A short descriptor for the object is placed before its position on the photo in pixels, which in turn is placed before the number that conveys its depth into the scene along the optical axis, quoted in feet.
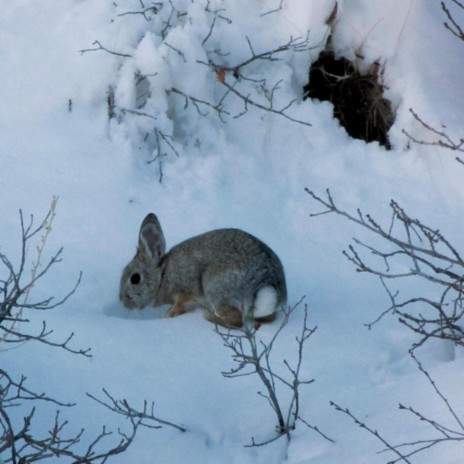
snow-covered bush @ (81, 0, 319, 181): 52.75
